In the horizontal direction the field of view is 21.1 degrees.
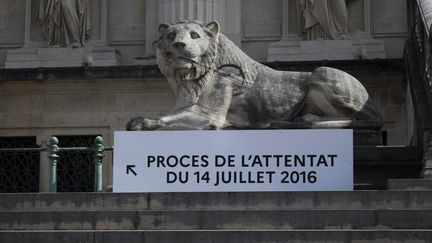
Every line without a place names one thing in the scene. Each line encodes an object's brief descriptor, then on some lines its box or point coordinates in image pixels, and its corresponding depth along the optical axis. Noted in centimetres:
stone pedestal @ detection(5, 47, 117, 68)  2477
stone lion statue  1606
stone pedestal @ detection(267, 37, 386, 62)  2386
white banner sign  1452
